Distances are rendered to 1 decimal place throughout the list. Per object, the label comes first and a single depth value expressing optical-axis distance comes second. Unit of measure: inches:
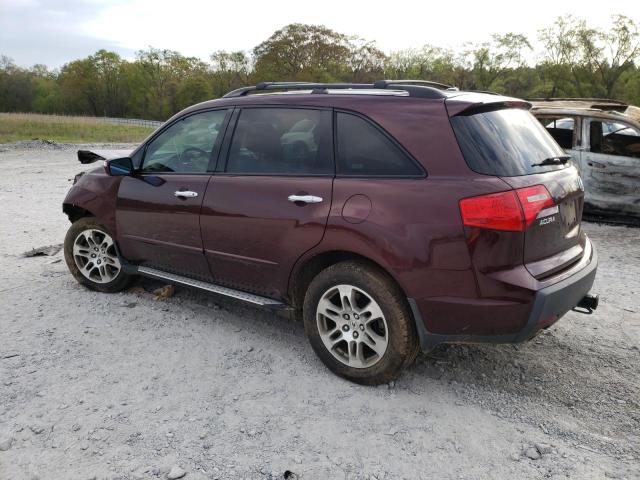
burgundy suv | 112.8
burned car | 297.9
